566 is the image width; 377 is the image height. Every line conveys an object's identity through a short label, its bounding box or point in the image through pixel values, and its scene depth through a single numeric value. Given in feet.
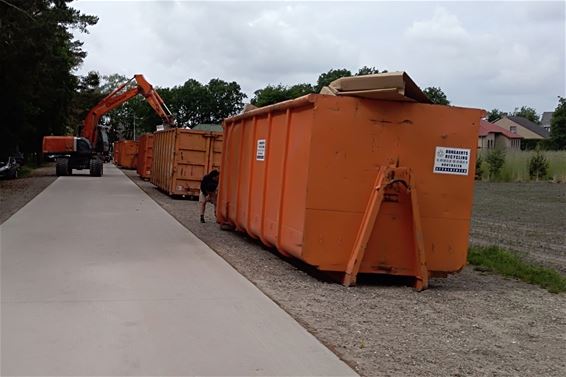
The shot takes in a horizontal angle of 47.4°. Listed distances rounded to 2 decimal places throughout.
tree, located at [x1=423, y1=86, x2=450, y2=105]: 268.41
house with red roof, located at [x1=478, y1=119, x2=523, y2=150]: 296.90
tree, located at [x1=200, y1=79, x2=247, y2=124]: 339.36
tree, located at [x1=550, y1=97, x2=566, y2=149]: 269.23
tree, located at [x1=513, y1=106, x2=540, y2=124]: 478.88
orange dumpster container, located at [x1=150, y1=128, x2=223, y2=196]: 75.97
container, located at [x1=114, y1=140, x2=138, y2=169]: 164.55
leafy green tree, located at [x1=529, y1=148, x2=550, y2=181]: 136.05
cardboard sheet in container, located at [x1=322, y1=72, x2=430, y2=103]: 27.35
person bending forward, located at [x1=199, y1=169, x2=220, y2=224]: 53.42
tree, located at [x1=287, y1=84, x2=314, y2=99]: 231.30
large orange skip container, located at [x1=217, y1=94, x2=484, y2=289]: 28.53
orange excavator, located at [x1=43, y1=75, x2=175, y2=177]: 117.29
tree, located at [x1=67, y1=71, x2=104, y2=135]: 234.46
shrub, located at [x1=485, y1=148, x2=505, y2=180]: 138.51
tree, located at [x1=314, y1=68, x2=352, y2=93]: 232.32
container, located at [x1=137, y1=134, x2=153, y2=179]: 111.55
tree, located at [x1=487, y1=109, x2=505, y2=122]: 446.19
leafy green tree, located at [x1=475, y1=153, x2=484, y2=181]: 141.90
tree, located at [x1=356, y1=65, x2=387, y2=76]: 218.87
